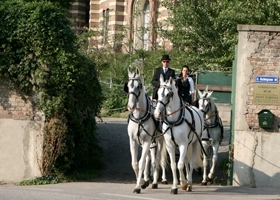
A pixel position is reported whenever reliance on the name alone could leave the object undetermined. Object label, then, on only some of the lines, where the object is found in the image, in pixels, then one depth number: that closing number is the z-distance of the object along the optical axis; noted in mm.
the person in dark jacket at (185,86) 18547
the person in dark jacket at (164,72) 17891
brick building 34031
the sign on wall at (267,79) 17625
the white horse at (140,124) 16125
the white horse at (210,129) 18625
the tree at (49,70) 18391
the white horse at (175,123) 15861
